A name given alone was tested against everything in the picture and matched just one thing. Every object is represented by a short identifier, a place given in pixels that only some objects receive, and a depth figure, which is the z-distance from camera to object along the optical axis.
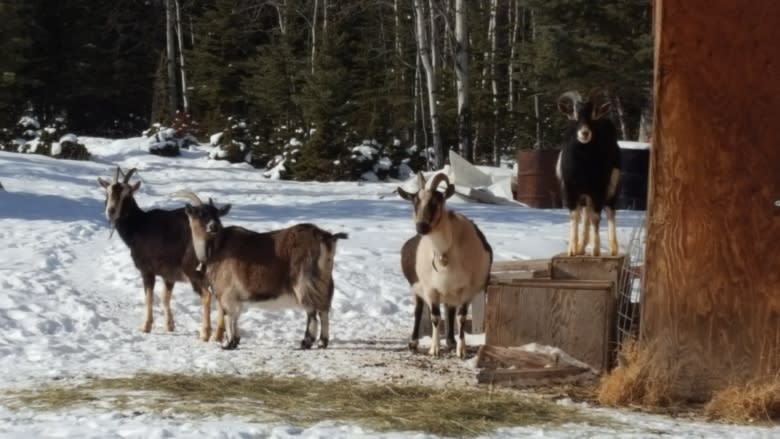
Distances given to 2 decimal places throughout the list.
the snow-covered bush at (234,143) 33.28
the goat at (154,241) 11.01
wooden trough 8.02
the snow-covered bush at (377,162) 28.62
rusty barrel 20.44
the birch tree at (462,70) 25.52
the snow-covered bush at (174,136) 34.56
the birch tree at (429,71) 26.67
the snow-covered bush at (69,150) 32.00
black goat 8.91
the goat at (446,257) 8.94
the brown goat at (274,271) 9.72
